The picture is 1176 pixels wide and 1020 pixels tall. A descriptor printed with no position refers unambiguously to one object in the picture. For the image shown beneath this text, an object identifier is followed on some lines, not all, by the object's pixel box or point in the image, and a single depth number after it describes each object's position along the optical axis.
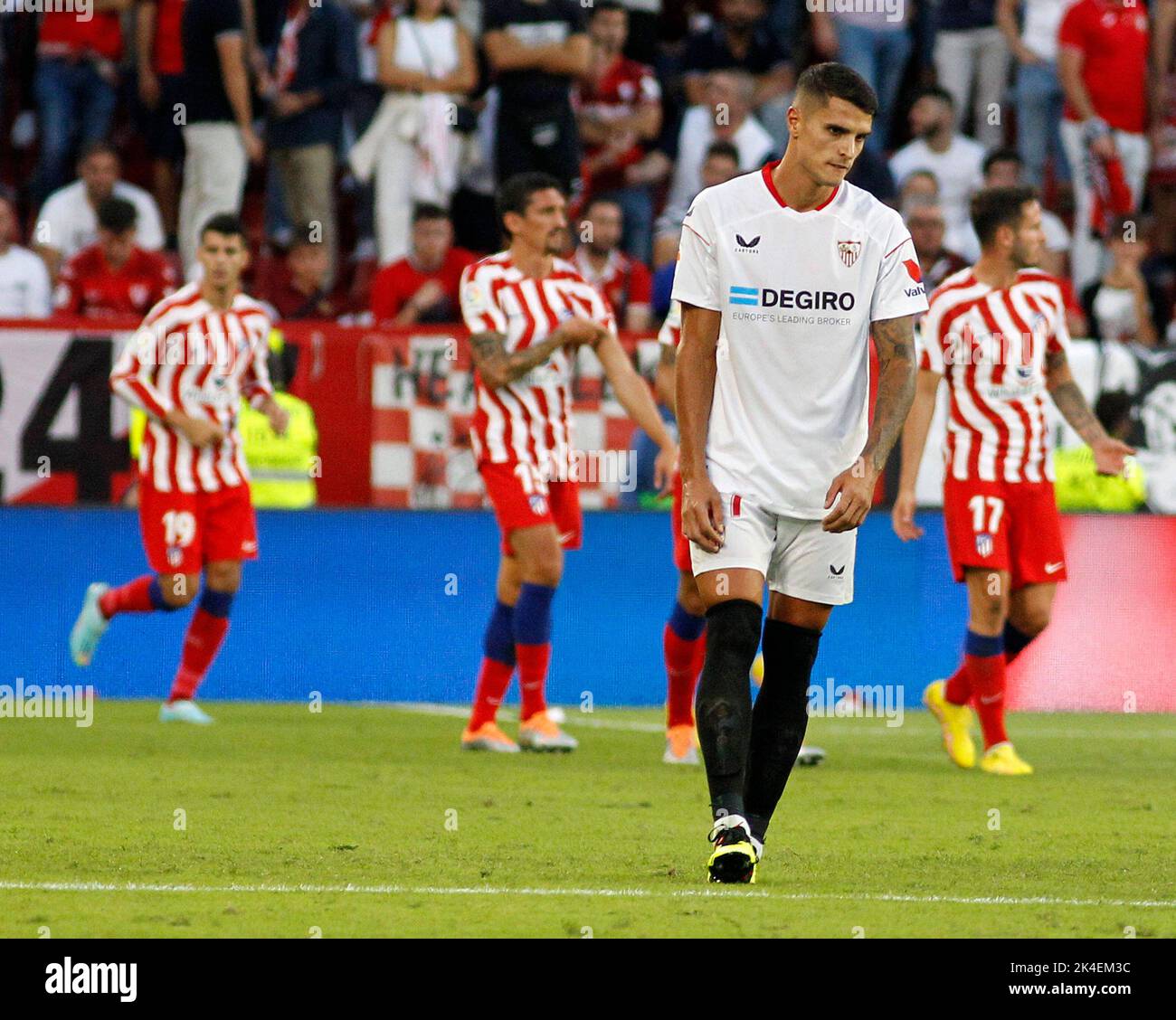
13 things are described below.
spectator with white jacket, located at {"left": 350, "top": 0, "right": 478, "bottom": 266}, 14.30
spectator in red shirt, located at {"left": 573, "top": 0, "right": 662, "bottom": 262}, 14.94
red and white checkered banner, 12.14
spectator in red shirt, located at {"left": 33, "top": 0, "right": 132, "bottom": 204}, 14.78
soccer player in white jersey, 5.78
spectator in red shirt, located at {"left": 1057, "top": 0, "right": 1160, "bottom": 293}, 14.76
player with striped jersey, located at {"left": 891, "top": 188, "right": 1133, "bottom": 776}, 9.27
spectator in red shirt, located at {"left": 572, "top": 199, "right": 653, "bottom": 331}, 13.64
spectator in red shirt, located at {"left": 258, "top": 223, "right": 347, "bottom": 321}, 13.68
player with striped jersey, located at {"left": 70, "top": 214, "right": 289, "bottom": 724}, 10.68
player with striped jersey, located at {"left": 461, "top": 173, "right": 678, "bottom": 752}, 9.82
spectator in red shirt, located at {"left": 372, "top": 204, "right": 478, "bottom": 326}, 13.37
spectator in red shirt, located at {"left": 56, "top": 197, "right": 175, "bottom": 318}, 13.20
